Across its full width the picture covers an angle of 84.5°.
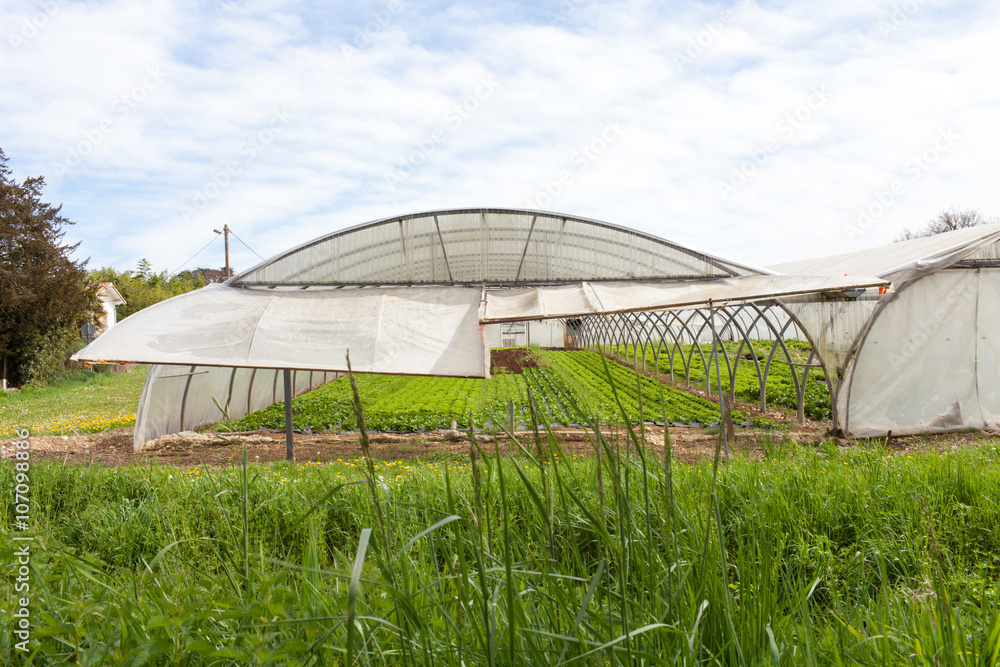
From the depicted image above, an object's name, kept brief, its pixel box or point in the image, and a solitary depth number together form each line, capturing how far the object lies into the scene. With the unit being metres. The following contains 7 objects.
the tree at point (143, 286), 40.47
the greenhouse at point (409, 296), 8.45
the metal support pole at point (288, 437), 8.57
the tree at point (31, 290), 20.58
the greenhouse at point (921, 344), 9.21
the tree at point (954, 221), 42.22
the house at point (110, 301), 39.41
